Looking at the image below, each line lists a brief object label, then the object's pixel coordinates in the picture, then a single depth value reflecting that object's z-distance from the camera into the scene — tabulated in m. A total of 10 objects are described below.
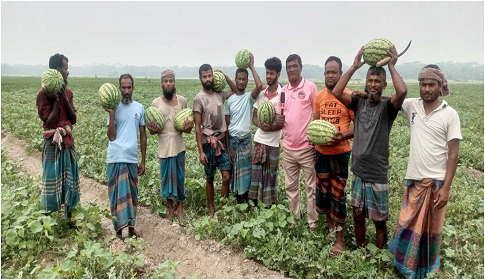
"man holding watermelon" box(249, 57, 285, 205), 4.47
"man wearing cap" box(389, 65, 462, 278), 3.17
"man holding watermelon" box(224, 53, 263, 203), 4.80
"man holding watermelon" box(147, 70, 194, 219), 4.75
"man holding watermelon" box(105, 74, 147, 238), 4.36
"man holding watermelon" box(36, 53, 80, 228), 4.18
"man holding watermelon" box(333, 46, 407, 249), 3.49
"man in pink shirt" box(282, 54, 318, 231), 4.30
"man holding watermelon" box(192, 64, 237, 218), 4.74
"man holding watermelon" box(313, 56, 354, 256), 3.93
